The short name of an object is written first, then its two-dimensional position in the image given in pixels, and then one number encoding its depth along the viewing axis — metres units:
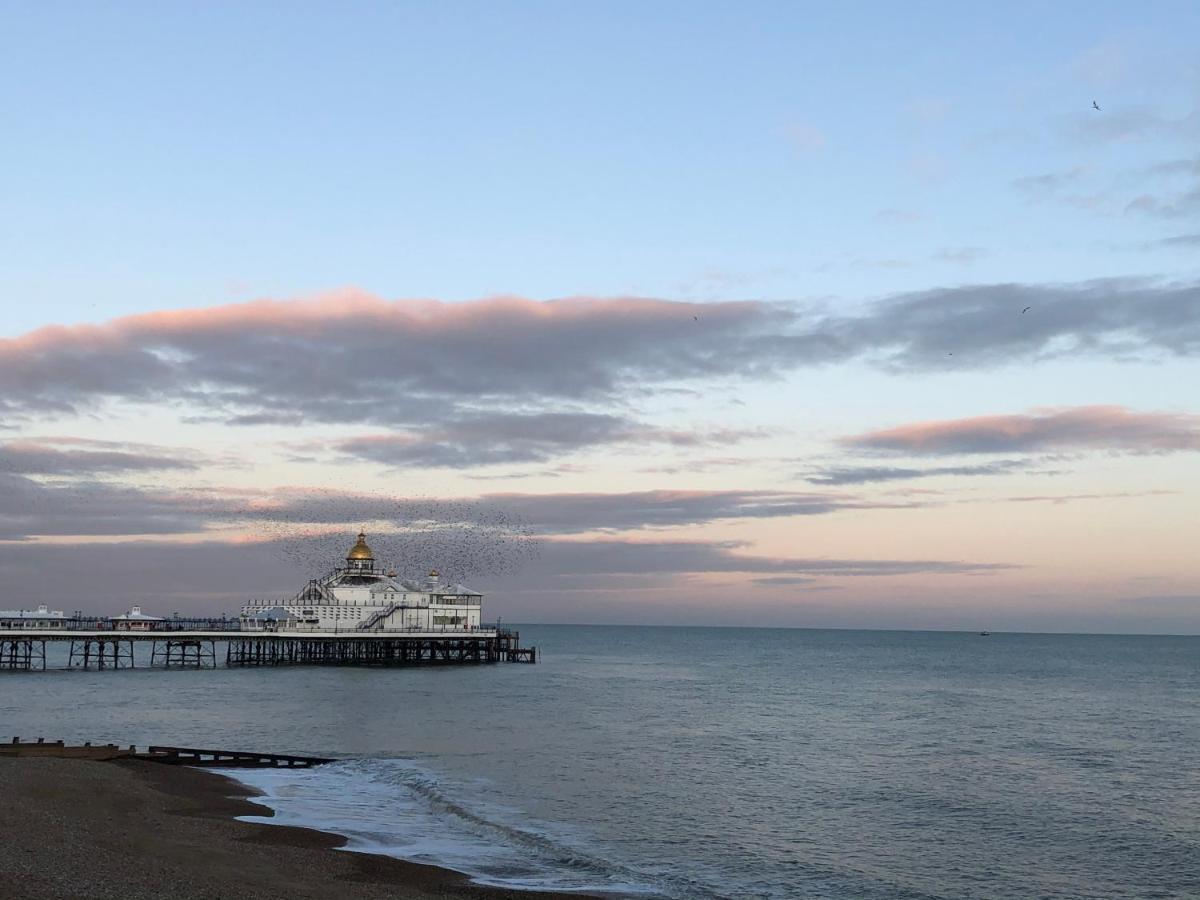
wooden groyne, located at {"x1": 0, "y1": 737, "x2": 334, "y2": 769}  40.69
